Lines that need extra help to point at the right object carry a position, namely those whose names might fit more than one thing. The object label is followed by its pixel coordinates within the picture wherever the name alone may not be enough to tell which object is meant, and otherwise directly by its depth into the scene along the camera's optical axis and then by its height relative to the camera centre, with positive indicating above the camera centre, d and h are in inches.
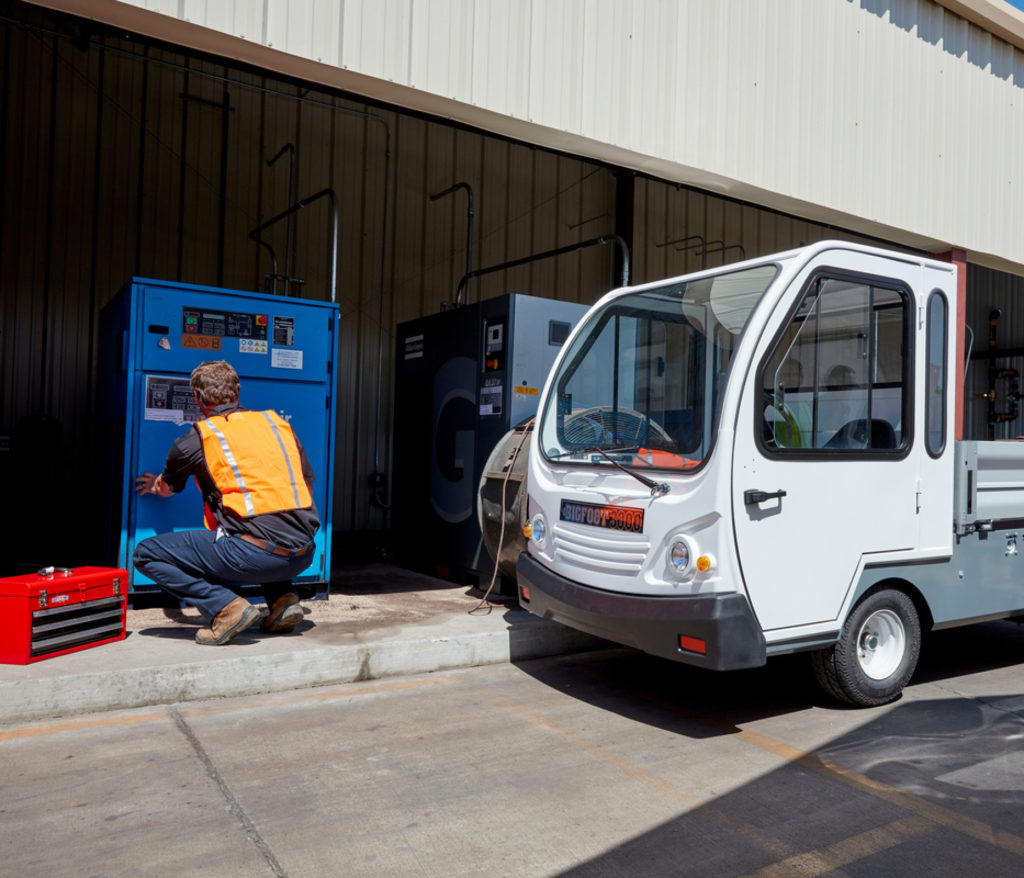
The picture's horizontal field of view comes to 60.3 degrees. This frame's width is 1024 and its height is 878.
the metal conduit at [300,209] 274.7 +84.8
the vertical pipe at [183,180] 335.3 +102.2
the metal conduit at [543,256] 281.7 +76.6
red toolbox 175.3 -34.7
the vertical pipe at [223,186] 343.3 +102.8
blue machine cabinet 228.1 +20.4
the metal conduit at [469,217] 376.5 +104.6
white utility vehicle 162.7 -3.8
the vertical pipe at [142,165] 327.0 +104.9
